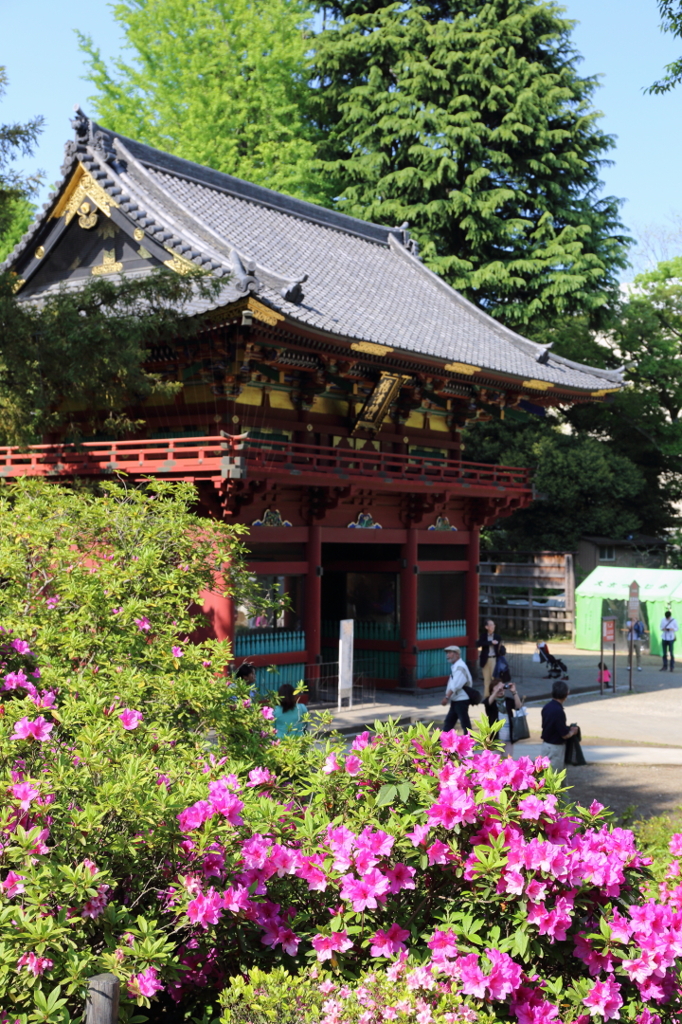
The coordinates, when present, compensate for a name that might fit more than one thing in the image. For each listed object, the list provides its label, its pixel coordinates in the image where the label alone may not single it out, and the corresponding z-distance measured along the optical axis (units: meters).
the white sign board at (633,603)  22.00
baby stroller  22.88
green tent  28.41
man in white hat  13.58
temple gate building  16.36
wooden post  3.52
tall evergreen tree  34.03
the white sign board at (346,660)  17.59
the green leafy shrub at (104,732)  3.75
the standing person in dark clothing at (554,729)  11.26
